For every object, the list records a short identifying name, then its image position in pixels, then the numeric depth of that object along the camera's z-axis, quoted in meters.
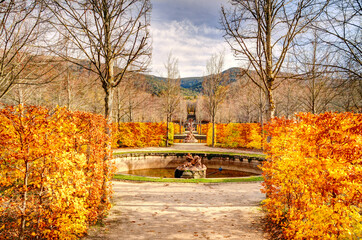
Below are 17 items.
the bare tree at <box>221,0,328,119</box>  6.39
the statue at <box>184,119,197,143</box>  29.69
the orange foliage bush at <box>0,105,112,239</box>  3.56
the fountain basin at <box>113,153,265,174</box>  15.11
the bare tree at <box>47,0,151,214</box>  5.52
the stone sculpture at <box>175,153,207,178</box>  11.59
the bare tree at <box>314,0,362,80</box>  5.99
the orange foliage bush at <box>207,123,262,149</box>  21.16
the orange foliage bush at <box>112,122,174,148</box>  22.25
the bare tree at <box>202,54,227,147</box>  21.72
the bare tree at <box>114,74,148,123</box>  22.43
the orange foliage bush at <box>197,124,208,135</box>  44.92
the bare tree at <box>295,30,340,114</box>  15.79
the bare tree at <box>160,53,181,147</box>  23.38
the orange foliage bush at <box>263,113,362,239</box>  3.25
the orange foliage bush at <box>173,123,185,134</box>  50.62
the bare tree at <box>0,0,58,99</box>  4.94
